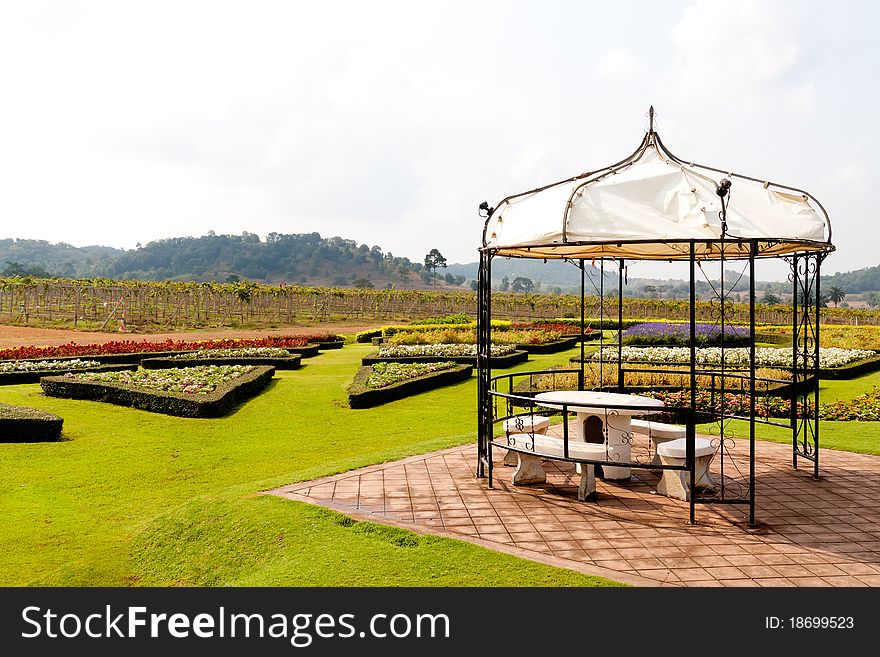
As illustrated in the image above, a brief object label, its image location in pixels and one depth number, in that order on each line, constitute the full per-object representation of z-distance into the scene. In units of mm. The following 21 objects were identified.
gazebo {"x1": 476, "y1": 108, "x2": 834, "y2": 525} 6078
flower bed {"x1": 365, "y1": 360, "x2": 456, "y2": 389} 14454
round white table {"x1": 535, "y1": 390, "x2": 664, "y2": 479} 6934
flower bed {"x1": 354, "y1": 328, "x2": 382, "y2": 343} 29453
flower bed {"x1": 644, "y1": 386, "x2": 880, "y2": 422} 11277
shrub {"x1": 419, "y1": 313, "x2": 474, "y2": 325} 34375
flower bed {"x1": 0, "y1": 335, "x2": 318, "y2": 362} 19109
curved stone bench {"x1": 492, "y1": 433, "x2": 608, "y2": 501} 6773
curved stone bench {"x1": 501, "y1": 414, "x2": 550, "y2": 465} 7895
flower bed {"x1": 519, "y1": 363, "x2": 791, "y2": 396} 14047
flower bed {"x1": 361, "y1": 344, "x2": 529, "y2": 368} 18781
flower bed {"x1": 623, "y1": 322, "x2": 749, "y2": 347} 24297
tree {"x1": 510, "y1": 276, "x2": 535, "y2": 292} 169000
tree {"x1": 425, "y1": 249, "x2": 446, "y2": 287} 143500
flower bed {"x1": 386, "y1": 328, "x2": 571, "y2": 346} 23750
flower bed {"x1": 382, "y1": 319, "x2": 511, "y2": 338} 28067
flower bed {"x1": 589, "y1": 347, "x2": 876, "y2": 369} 18047
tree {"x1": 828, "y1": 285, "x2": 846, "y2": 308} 79388
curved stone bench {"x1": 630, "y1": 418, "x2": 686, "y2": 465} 7844
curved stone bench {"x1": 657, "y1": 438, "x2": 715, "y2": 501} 6785
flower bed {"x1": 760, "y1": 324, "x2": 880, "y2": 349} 22375
